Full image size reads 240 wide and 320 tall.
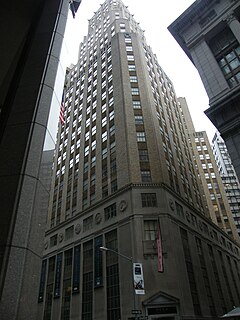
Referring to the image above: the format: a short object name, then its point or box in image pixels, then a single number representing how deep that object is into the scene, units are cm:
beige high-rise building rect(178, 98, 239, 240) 7175
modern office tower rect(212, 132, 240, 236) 10450
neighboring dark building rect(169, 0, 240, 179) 2491
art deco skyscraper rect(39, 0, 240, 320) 3184
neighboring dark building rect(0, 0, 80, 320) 422
